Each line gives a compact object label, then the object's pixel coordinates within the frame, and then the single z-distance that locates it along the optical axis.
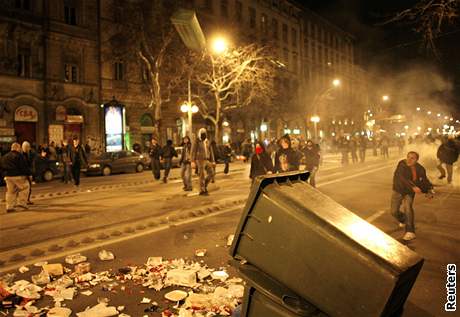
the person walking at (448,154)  14.44
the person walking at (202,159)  12.21
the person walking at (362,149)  27.31
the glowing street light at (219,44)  21.78
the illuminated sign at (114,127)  30.16
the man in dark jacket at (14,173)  10.16
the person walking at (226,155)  20.58
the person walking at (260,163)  9.35
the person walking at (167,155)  16.22
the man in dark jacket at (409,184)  6.96
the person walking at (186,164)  12.96
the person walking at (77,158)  14.70
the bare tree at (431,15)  6.72
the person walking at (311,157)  13.06
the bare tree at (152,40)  26.41
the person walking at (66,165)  16.81
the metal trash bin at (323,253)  2.35
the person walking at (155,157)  16.34
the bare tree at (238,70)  25.77
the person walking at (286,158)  9.46
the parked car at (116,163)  21.61
